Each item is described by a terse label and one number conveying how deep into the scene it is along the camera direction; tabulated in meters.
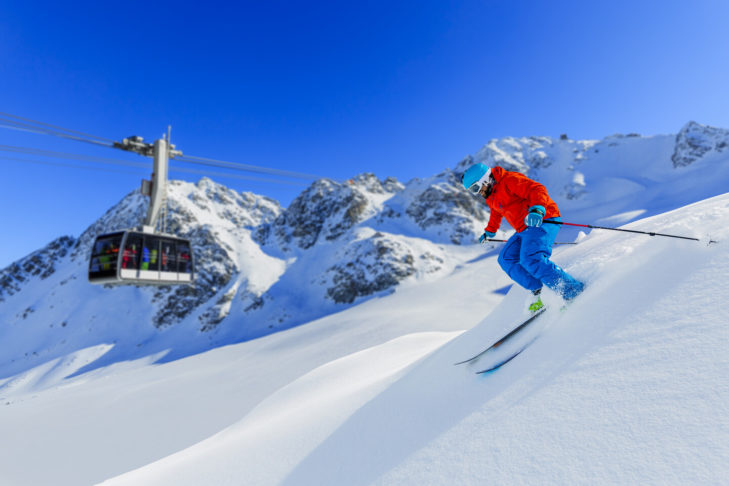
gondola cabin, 11.60
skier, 3.04
